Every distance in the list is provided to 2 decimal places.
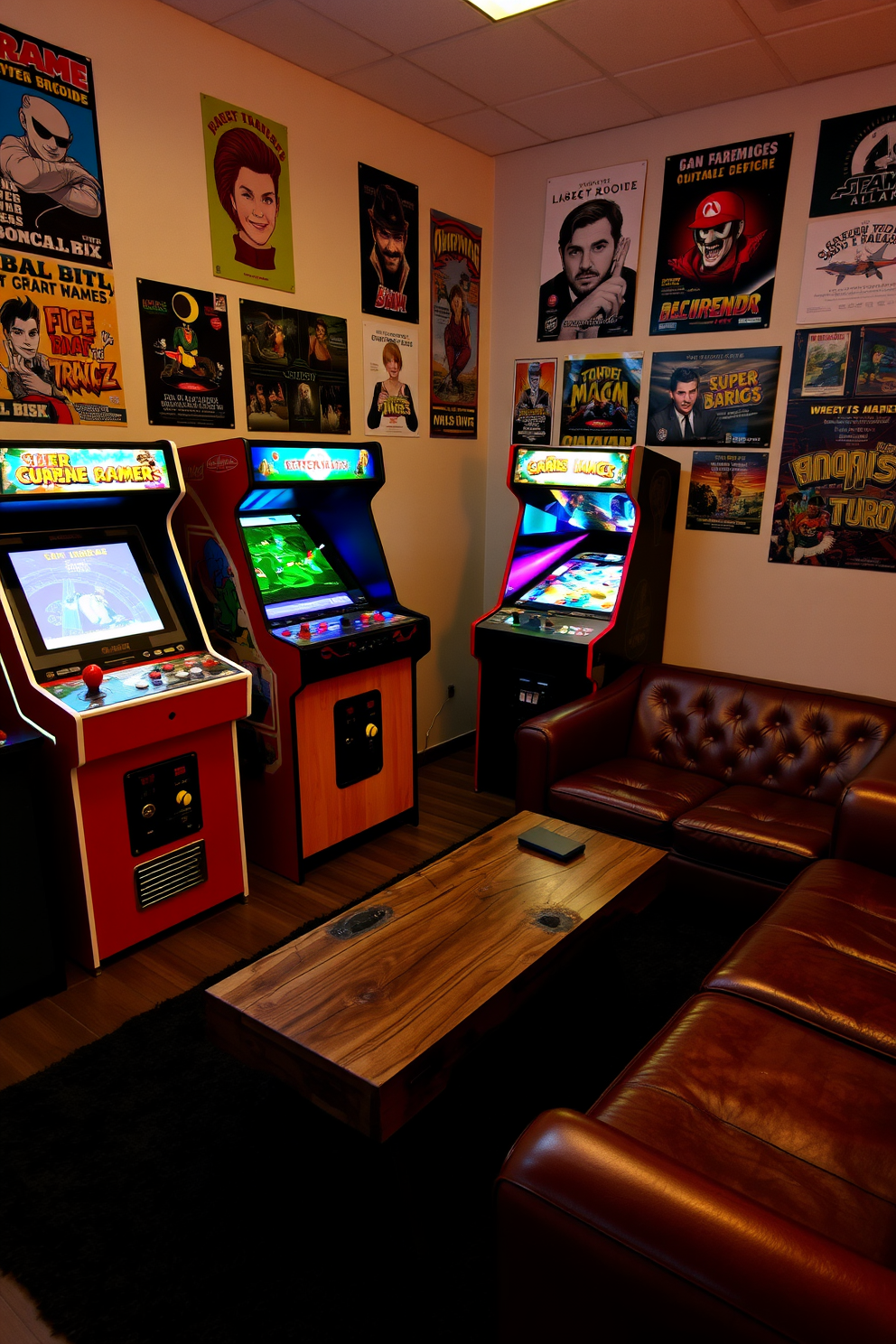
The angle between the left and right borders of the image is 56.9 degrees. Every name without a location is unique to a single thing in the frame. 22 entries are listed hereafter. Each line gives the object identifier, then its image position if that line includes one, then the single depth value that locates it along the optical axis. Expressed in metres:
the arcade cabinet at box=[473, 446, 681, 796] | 3.52
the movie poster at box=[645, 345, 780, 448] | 3.65
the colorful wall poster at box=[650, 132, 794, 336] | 3.52
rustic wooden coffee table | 1.56
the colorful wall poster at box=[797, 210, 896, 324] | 3.29
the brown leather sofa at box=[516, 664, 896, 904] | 2.79
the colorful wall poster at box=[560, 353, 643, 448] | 4.04
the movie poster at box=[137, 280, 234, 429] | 2.99
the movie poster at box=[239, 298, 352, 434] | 3.35
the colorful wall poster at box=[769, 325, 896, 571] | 3.39
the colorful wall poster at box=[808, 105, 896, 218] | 3.21
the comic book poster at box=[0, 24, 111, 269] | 2.51
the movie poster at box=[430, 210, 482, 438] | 4.15
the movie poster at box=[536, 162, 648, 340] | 3.90
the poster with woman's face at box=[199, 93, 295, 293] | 3.09
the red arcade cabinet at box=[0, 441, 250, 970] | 2.43
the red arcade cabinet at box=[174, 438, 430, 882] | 2.99
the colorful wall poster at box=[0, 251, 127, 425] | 2.62
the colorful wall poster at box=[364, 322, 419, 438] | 3.88
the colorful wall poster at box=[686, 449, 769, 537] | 3.73
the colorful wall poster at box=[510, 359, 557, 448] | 4.34
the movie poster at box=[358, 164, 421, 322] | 3.72
